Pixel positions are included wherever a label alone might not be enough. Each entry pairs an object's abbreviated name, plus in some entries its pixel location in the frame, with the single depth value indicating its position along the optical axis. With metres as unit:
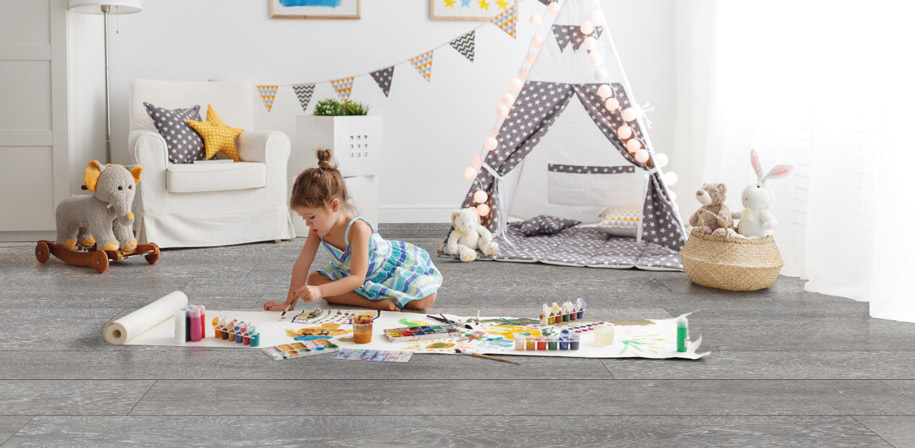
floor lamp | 4.44
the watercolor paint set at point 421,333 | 2.54
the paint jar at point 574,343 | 2.44
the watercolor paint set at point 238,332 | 2.48
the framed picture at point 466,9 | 5.14
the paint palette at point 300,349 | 2.38
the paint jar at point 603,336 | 2.49
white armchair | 4.22
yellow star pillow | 4.57
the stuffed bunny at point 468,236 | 4.03
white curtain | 2.86
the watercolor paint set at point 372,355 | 2.35
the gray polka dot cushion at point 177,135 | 4.43
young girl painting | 2.73
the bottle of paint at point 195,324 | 2.51
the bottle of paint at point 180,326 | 2.50
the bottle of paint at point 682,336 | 2.40
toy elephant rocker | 3.76
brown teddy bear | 3.50
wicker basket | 3.32
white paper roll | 2.47
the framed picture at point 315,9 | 5.09
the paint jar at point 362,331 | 2.49
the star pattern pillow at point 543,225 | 4.63
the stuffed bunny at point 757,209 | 3.44
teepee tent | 4.10
